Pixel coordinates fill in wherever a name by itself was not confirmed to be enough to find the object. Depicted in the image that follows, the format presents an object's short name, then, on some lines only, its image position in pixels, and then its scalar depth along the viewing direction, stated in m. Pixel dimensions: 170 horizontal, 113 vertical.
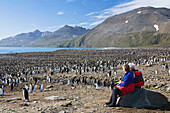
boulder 6.30
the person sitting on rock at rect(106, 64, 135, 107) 6.00
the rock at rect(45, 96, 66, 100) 8.48
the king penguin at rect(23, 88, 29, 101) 9.05
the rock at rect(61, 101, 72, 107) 6.98
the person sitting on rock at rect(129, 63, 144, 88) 6.52
